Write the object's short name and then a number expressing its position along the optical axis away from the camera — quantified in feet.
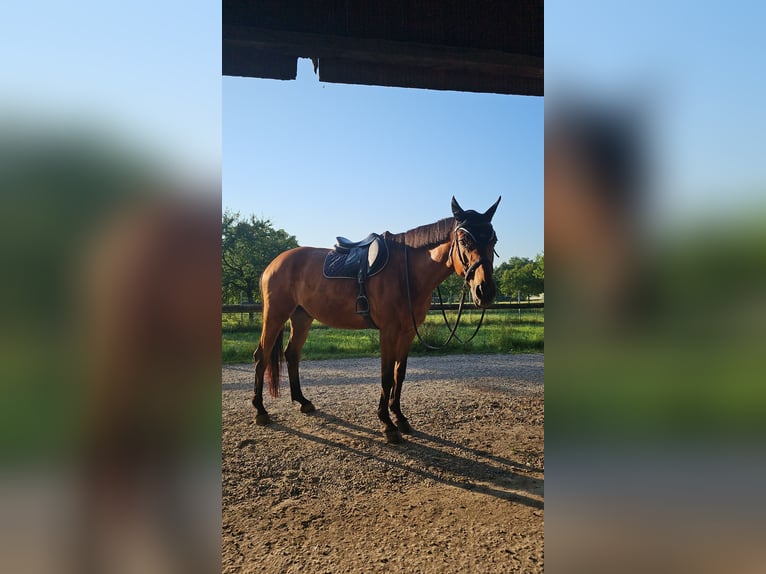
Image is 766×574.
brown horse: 12.07
